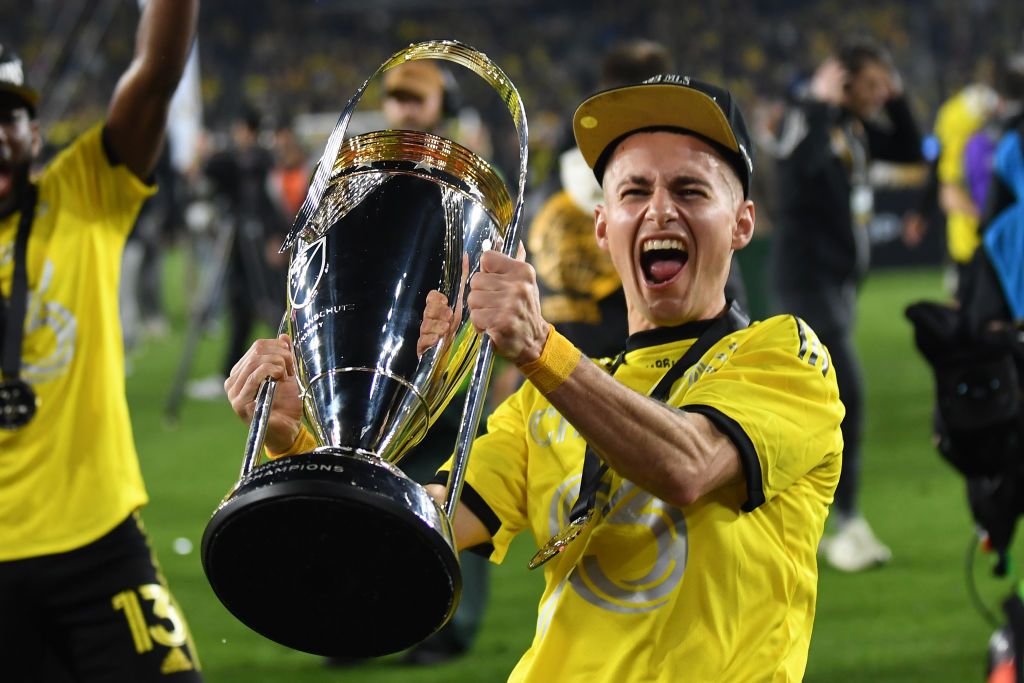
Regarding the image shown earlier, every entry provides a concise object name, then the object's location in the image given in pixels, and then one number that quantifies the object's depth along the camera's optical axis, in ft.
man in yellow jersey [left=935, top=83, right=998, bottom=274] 33.96
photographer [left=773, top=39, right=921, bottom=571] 19.13
